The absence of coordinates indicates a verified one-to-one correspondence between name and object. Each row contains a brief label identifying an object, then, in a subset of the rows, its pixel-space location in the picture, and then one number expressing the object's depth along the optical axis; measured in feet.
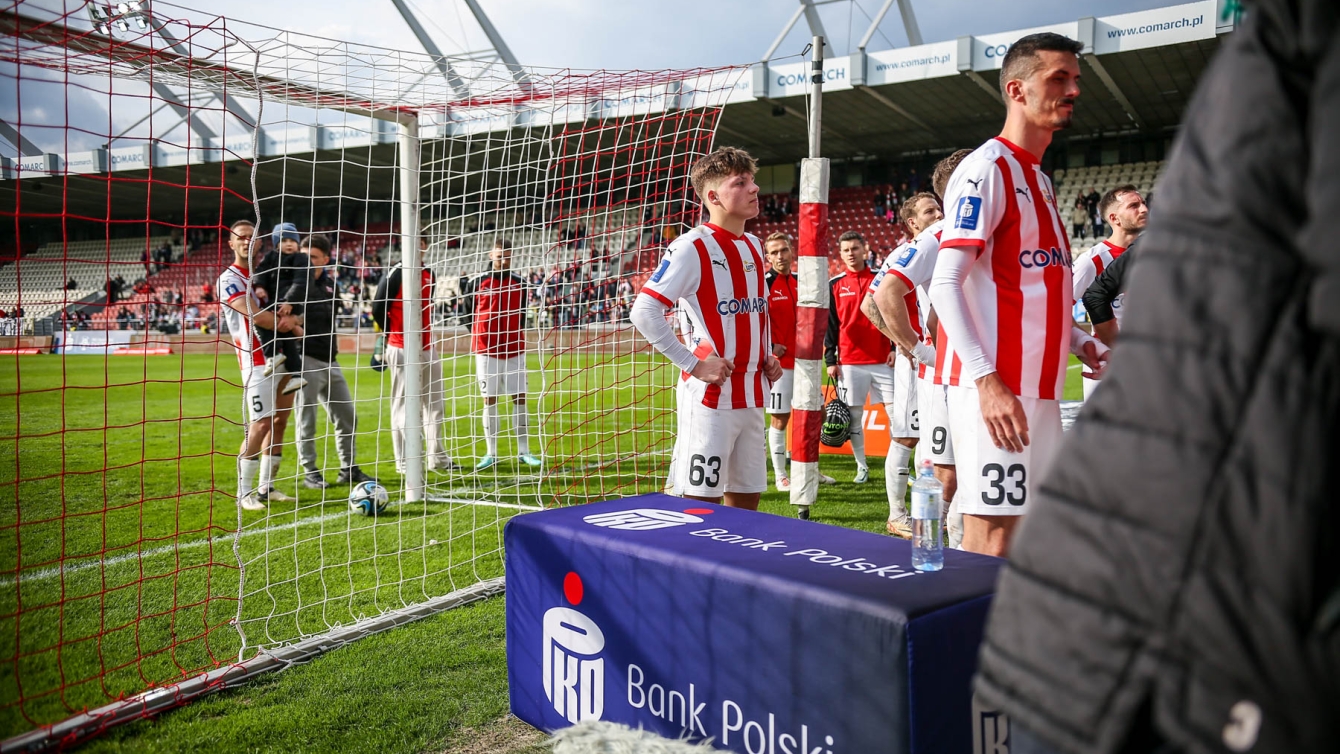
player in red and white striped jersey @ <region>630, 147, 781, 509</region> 12.21
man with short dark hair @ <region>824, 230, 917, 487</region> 21.81
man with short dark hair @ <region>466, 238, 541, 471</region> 24.09
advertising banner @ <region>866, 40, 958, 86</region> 65.57
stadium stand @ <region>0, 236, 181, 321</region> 94.79
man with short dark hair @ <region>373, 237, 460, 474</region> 23.58
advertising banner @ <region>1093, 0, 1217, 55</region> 56.49
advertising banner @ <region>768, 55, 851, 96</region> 69.62
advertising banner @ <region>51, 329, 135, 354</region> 89.71
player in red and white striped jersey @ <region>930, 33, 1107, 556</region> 8.11
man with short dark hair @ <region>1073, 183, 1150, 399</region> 15.46
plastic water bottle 6.91
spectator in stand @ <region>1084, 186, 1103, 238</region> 79.15
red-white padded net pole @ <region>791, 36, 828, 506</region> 16.96
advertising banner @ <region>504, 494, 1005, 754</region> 5.93
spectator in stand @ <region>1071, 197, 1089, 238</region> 81.25
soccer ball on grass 18.22
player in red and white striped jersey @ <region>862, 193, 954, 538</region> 12.55
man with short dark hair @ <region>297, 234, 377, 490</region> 21.42
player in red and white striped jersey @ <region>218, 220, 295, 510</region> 18.40
